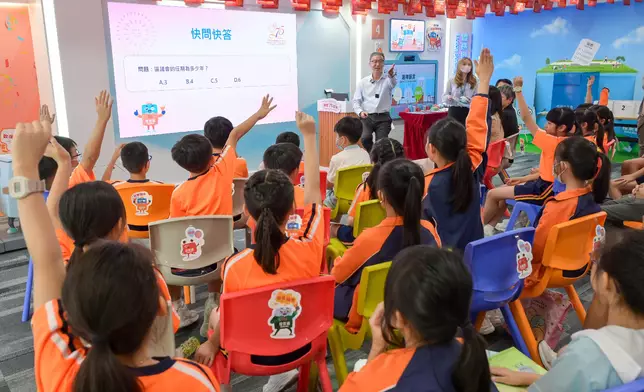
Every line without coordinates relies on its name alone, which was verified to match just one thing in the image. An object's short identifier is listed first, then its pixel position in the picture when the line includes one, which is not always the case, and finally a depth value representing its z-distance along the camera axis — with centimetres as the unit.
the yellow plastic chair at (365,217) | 257
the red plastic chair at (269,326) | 157
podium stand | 679
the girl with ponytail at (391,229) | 189
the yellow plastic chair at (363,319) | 176
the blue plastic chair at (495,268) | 204
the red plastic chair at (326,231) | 235
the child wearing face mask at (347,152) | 375
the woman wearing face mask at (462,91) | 644
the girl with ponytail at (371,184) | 275
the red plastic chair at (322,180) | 358
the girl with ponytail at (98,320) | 89
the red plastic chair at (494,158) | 499
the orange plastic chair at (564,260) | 230
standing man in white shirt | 616
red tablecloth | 688
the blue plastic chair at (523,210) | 344
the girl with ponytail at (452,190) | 240
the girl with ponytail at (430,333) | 103
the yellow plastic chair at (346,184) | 339
